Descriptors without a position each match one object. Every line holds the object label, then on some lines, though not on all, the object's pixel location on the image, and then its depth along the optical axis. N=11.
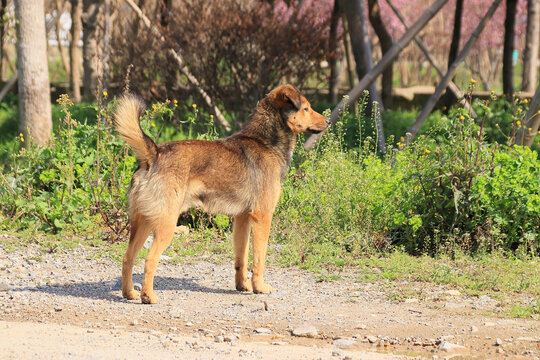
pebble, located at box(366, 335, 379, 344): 9.26
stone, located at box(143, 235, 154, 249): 14.66
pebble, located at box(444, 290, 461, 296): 11.58
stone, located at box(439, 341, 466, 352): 8.92
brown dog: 10.40
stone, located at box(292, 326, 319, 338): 9.48
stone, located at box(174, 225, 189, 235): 15.18
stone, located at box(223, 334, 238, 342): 9.15
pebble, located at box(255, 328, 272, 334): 9.60
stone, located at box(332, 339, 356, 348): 9.11
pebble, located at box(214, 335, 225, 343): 9.09
